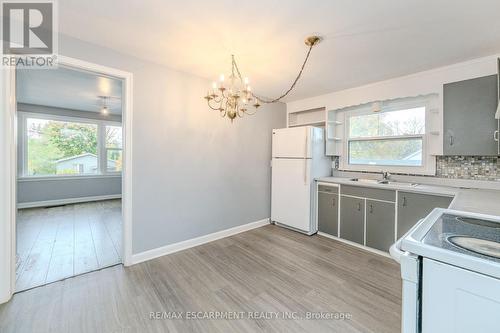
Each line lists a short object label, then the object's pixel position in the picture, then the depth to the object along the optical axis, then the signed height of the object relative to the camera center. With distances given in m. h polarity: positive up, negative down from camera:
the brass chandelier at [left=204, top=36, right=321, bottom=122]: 2.05 +1.09
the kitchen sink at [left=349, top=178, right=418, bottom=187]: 2.82 -0.24
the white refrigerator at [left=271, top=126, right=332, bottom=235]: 3.44 -0.14
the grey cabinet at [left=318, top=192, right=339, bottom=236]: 3.30 -0.76
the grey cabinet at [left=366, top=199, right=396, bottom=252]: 2.74 -0.78
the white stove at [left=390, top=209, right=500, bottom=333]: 0.72 -0.42
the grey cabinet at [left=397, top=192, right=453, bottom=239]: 2.40 -0.48
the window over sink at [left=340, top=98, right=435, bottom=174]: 2.94 +0.41
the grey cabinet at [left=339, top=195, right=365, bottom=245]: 3.00 -0.79
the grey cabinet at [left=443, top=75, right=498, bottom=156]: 2.21 +0.53
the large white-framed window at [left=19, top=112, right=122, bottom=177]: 4.95 +0.41
